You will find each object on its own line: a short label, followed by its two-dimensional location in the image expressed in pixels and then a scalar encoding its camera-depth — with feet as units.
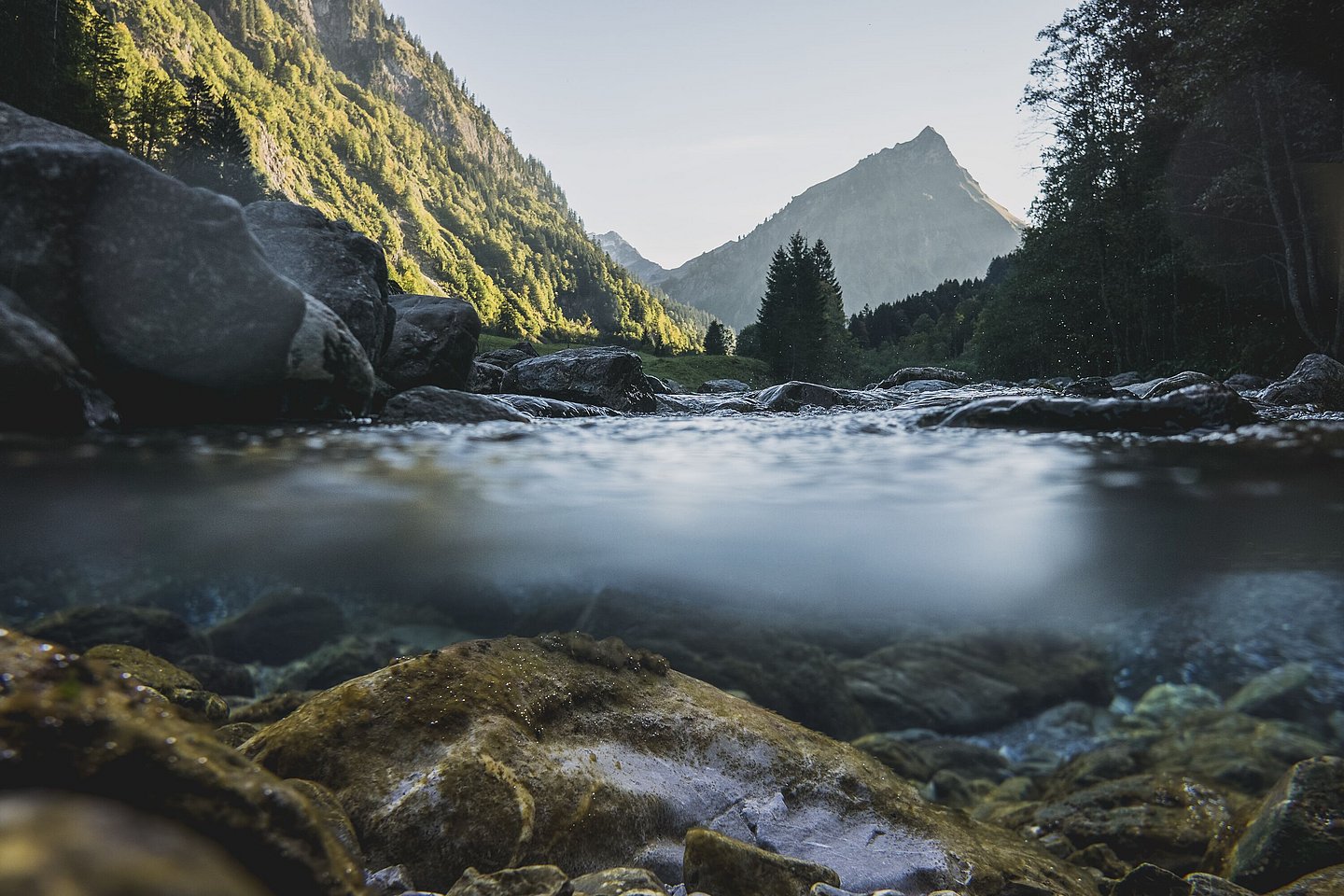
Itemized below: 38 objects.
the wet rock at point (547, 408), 36.61
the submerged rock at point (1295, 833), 10.57
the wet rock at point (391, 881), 7.00
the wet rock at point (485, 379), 47.45
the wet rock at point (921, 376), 96.43
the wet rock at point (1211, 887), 8.08
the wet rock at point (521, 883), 6.40
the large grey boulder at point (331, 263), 33.83
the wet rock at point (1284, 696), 20.65
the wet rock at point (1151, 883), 8.44
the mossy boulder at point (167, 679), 12.55
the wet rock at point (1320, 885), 8.75
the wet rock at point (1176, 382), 35.77
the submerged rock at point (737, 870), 7.38
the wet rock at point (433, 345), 39.37
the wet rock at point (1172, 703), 22.94
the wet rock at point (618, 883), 6.69
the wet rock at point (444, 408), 29.37
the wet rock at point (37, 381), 15.12
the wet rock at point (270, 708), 13.20
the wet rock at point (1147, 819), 13.39
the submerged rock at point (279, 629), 22.21
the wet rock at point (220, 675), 20.62
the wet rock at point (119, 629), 17.63
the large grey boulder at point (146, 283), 17.80
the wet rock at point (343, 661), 23.25
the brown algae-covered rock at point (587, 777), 8.31
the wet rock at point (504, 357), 68.59
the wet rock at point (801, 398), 50.49
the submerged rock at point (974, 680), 24.72
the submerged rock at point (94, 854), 1.72
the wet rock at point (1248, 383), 51.37
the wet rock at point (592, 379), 47.57
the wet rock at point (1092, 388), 48.15
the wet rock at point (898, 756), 20.54
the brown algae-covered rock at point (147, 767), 3.56
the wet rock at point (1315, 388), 35.78
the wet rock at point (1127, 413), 25.98
